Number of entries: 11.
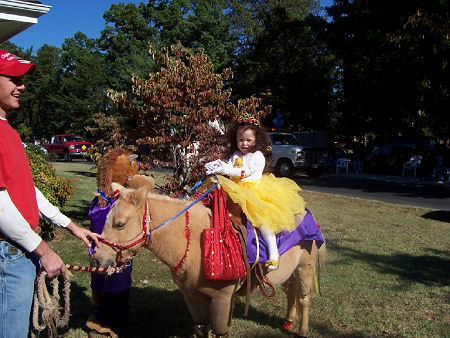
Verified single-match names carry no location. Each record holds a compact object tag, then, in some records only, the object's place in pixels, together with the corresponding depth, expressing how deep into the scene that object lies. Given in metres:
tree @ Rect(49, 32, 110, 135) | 40.75
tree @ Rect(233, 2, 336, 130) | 26.70
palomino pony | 2.70
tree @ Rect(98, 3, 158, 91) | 31.89
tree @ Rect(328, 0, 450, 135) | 15.37
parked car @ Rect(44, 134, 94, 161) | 30.84
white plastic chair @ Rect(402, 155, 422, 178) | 21.82
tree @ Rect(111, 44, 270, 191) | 6.36
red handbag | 2.98
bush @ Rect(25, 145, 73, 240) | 6.65
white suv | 19.62
